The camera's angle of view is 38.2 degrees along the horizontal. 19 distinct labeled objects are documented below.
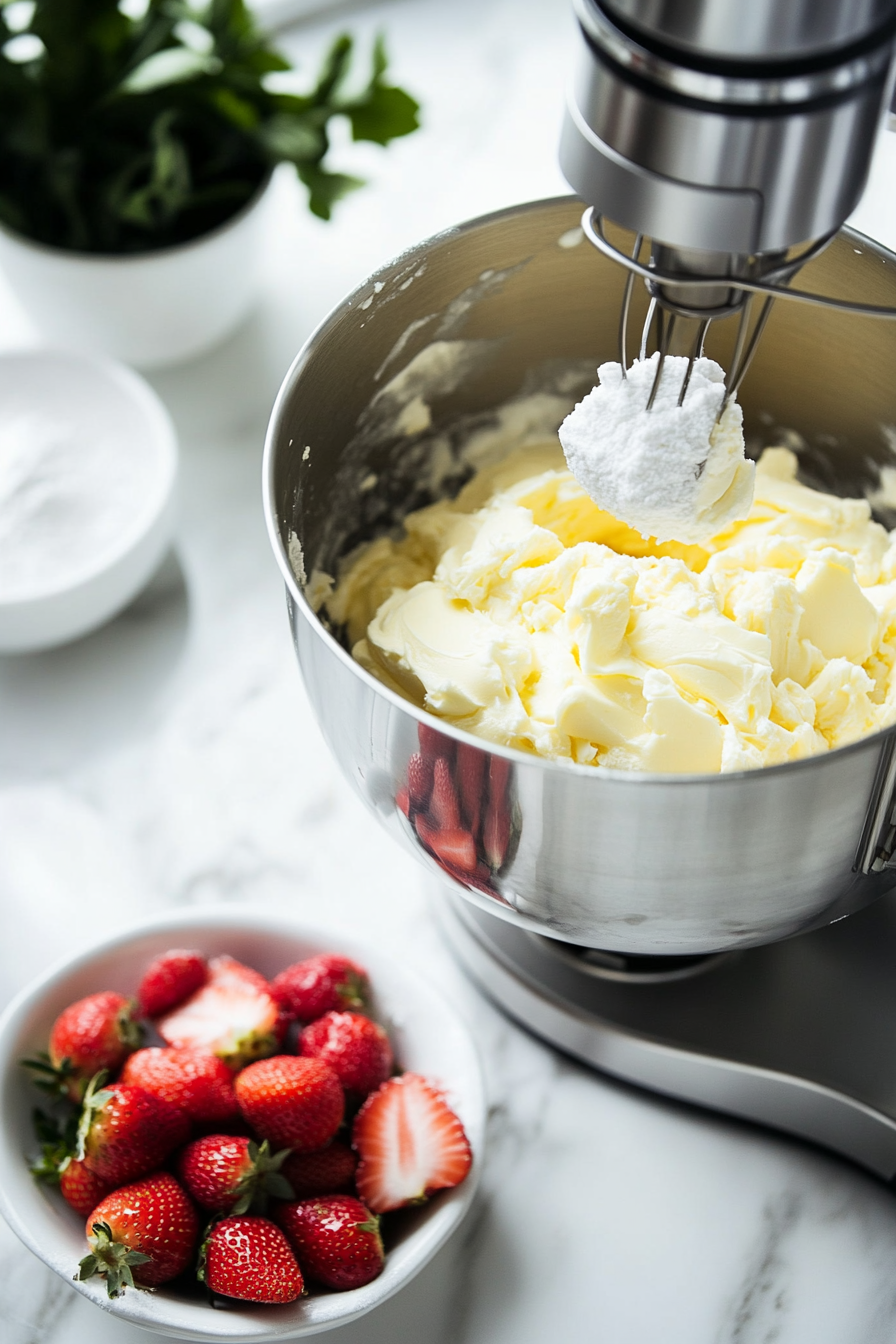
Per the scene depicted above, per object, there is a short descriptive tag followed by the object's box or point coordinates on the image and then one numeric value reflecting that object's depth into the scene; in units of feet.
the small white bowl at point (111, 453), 3.64
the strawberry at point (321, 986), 3.00
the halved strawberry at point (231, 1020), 2.96
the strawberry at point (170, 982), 3.02
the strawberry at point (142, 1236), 2.53
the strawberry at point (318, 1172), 2.79
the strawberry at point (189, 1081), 2.82
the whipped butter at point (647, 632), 2.71
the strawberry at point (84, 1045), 2.89
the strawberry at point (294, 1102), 2.74
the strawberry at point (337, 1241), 2.61
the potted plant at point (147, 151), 3.94
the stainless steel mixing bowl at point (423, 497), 2.15
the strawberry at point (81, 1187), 2.71
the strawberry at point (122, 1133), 2.68
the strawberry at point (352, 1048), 2.89
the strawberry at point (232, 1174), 2.68
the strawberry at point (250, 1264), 2.53
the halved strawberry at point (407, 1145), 2.72
